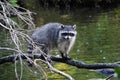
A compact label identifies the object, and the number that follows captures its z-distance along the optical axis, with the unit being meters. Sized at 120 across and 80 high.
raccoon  13.21
